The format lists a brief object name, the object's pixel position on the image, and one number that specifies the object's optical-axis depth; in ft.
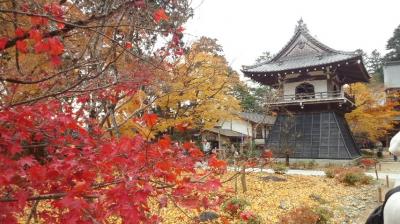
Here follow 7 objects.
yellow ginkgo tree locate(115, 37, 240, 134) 48.92
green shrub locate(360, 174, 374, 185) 50.84
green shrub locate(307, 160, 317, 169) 70.64
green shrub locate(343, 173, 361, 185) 50.83
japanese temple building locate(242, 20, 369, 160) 74.49
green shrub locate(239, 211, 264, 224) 26.96
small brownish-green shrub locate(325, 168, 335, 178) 55.57
